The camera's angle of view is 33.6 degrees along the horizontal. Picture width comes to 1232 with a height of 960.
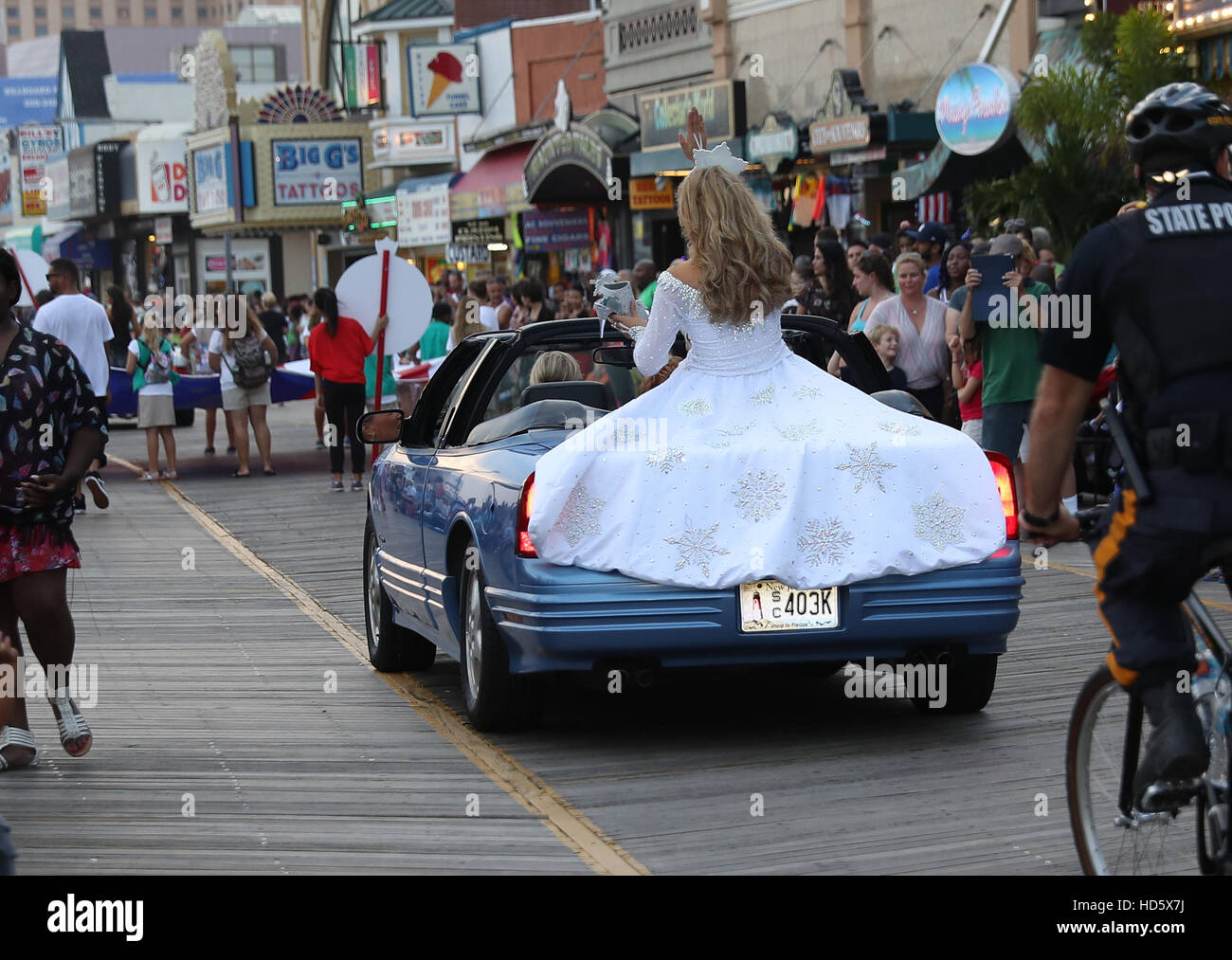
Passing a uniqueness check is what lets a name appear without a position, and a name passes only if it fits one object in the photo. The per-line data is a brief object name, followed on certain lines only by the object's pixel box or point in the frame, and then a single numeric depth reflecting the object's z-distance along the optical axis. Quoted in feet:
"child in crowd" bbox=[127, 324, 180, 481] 66.03
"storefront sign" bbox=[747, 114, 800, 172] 82.23
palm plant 56.49
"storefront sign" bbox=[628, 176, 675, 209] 100.12
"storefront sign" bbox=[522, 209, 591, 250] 115.96
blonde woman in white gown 22.81
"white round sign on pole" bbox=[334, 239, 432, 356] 60.44
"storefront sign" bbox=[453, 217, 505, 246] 130.82
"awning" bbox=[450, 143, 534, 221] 123.03
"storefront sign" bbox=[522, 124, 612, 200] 100.01
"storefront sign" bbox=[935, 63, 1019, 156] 64.64
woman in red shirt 61.26
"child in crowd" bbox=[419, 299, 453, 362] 73.10
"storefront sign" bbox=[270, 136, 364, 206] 176.45
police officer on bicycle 13.78
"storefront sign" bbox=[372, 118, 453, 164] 143.64
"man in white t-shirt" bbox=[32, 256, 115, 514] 53.93
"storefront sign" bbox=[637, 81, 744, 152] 94.12
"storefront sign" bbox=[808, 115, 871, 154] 76.28
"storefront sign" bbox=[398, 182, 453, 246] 137.08
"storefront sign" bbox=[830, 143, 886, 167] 76.64
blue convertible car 22.62
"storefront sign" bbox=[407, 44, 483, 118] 139.95
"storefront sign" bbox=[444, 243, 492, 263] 131.64
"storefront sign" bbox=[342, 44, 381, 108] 159.53
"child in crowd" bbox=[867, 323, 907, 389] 43.88
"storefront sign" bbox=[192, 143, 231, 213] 187.83
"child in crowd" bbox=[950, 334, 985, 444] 42.70
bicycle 14.24
